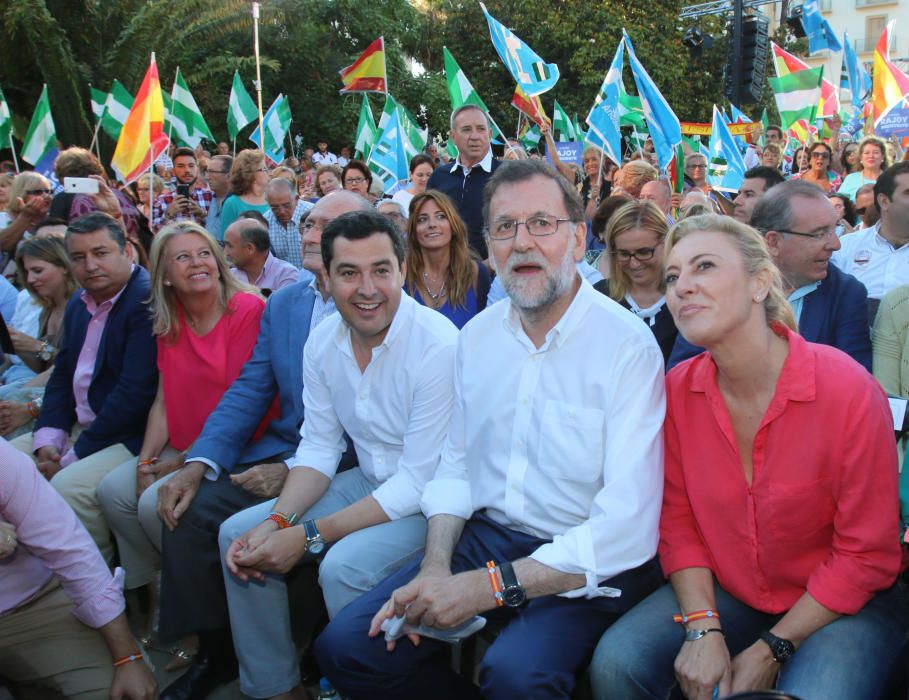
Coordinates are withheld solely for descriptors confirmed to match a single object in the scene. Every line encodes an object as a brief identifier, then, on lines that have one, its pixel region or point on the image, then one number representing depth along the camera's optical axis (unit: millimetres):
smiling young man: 2863
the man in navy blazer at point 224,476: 3240
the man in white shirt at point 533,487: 2324
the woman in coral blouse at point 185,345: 3764
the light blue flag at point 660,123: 7398
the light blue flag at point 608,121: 8070
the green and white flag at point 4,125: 9422
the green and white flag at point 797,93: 10125
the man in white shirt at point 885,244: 4336
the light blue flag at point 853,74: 14344
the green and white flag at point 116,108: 9531
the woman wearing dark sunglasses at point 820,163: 9148
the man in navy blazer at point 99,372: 3938
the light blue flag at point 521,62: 8492
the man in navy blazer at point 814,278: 3262
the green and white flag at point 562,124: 14205
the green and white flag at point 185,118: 10984
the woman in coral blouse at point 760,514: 2131
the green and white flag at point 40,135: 9352
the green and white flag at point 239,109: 11922
